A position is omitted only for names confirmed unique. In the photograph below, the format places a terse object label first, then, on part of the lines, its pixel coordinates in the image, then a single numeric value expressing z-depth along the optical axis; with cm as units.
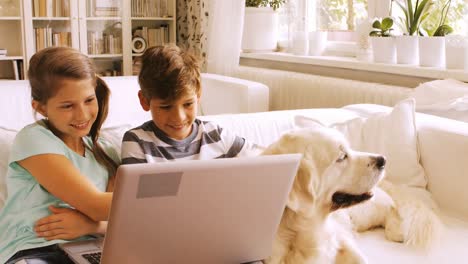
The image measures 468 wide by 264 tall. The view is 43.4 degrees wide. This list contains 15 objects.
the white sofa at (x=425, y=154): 170
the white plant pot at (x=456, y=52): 264
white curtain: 400
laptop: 96
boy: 149
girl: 130
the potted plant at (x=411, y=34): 297
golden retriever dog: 133
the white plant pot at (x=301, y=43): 388
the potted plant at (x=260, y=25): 411
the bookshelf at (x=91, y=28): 446
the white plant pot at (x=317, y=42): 383
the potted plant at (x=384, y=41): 308
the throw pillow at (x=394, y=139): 208
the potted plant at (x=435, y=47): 284
